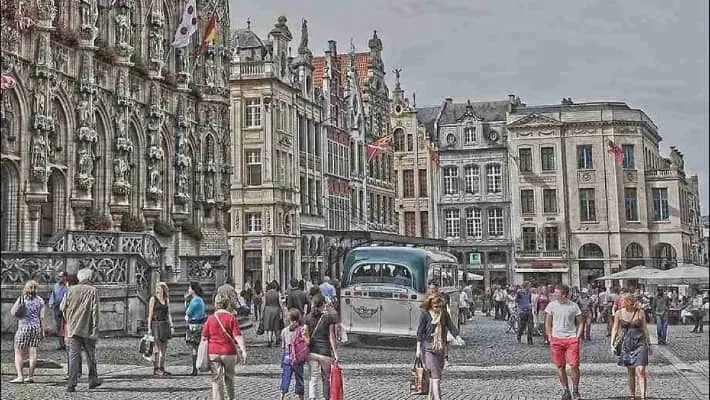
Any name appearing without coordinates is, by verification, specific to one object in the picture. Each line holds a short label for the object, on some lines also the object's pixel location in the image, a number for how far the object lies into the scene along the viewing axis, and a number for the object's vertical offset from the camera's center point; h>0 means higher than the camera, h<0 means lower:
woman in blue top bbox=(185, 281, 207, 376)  13.91 -0.75
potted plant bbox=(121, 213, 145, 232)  26.58 +1.64
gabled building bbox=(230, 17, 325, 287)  39.16 +5.24
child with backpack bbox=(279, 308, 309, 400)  10.30 -0.94
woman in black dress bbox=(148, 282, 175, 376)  13.45 -0.80
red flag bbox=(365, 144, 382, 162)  47.84 +6.79
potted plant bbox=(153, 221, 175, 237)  28.73 +1.59
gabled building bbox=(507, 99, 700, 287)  51.81 +4.32
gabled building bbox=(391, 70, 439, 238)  60.72 +7.13
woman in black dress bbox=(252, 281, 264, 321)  27.22 -0.96
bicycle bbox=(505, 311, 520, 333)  27.22 -1.77
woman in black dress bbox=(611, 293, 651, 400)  11.35 -0.99
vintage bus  19.22 -0.39
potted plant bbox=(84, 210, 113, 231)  24.69 +1.61
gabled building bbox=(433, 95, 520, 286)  59.69 +5.74
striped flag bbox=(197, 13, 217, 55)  29.08 +8.27
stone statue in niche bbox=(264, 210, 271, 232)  38.97 +2.39
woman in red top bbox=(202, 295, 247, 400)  9.66 -0.79
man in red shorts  11.23 -0.91
